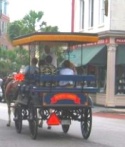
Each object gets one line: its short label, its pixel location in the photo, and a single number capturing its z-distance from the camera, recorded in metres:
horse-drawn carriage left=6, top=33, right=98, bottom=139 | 13.73
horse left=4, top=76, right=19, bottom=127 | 16.28
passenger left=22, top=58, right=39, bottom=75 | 14.89
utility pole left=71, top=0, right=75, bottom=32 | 37.75
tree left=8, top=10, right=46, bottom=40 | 57.75
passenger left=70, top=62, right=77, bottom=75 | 15.06
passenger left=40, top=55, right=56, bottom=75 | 14.57
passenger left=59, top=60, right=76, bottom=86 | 14.23
